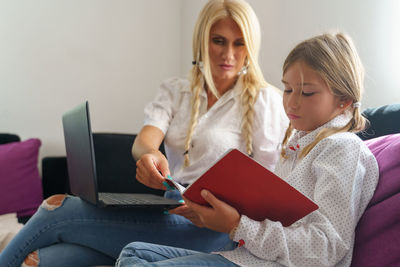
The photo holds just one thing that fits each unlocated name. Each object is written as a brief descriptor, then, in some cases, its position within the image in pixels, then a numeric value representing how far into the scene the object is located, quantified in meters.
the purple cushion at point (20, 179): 1.94
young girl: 0.79
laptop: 1.02
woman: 1.12
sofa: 0.81
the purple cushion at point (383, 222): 0.81
